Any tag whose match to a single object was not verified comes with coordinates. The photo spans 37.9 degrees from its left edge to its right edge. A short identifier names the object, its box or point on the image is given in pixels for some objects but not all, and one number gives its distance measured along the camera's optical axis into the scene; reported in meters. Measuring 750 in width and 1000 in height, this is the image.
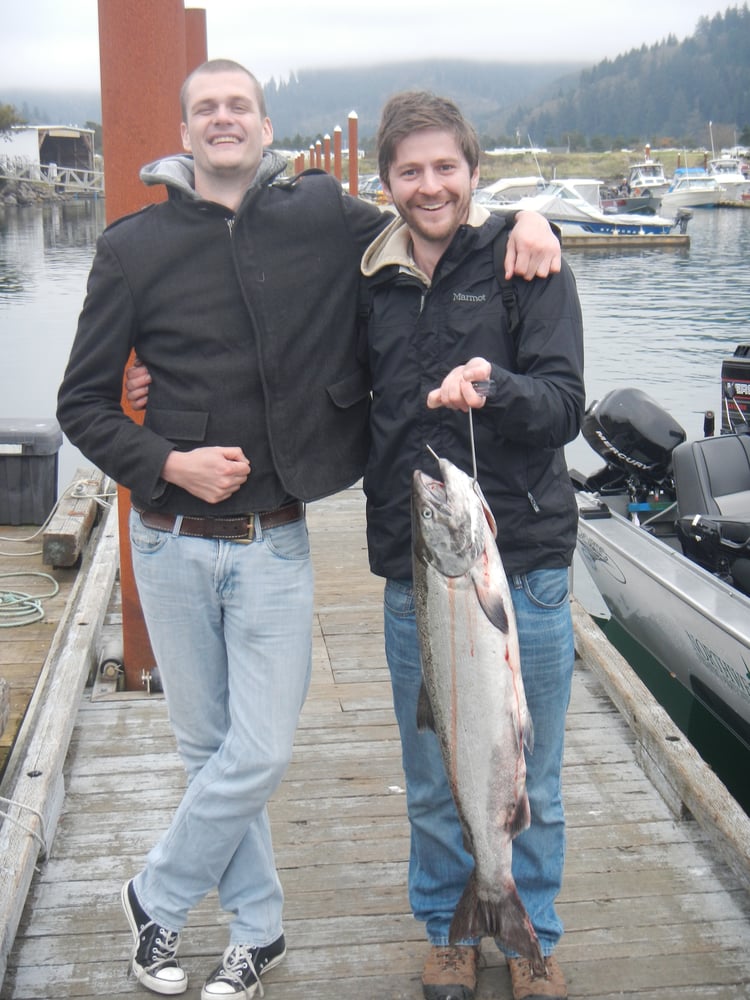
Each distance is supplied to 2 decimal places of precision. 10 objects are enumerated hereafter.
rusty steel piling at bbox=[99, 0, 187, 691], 3.99
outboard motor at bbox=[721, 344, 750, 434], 7.17
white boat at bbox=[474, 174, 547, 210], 55.25
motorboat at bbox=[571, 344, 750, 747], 5.80
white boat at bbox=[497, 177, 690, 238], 45.66
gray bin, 7.33
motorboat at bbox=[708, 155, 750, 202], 76.62
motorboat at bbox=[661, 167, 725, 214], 69.12
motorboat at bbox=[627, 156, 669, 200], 73.19
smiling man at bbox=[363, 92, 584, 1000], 2.48
